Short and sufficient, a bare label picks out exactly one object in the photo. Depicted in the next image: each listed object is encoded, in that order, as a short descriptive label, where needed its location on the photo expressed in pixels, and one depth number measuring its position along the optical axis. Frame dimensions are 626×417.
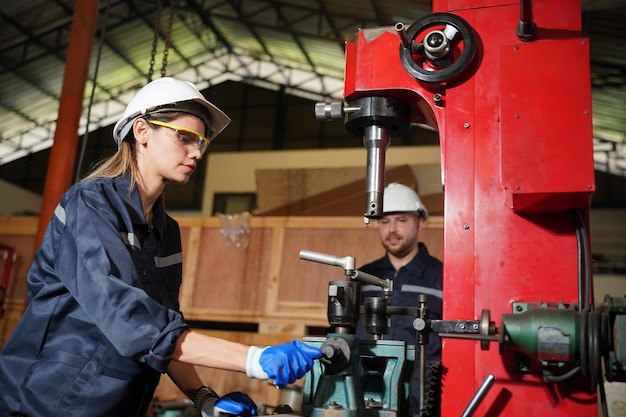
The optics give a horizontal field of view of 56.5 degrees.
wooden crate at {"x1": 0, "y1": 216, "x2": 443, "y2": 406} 3.90
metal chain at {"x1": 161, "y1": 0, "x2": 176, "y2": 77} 3.33
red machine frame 1.21
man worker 2.72
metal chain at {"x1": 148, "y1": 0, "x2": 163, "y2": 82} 3.31
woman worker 1.26
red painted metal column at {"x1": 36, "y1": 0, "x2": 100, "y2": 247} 4.01
